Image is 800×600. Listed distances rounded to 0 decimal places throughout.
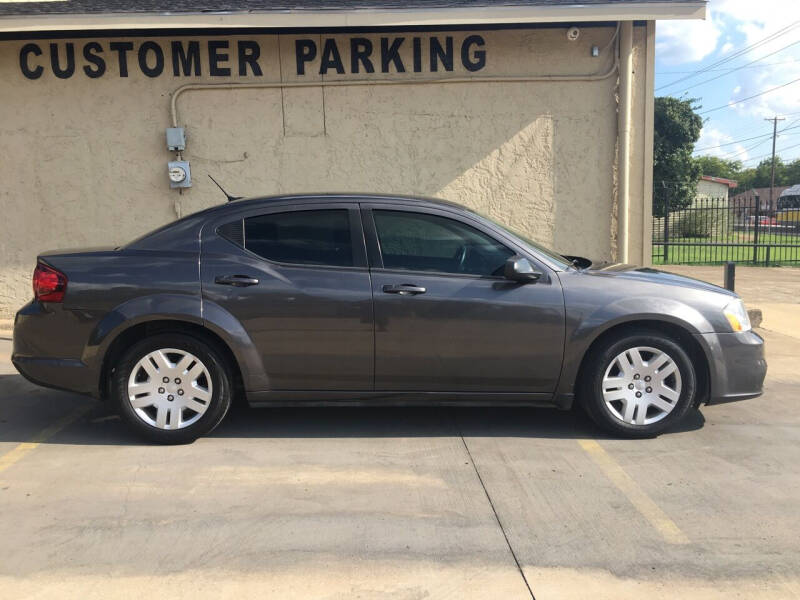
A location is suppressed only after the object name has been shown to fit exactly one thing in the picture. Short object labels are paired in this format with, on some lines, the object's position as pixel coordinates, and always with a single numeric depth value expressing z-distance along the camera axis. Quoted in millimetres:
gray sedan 4629
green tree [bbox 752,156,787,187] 104750
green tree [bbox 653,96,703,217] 32094
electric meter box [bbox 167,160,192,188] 8641
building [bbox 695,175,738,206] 47250
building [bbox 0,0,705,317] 8562
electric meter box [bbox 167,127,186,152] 8570
